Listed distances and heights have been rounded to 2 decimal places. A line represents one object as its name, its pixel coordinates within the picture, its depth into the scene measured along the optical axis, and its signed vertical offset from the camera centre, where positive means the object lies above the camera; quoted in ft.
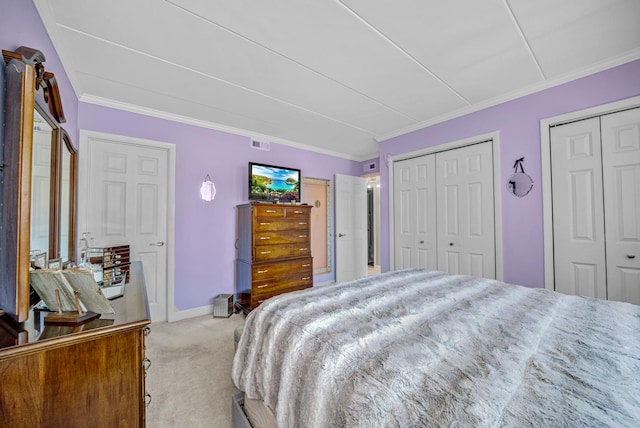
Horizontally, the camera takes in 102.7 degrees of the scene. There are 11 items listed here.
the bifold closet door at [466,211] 9.82 +0.32
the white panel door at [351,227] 15.85 -0.52
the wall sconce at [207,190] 11.10 +1.31
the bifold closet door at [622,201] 7.11 +0.47
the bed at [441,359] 2.30 -1.64
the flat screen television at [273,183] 12.01 +1.80
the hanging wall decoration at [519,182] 8.89 +1.27
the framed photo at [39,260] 3.76 -0.61
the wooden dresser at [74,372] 2.45 -1.63
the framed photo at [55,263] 4.36 -0.75
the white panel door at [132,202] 9.14 +0.68
